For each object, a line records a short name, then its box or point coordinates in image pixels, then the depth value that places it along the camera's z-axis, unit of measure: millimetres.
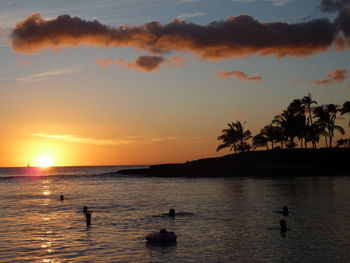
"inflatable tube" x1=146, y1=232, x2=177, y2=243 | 28353
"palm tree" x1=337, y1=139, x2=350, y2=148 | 136375
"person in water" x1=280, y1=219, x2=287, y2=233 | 32781
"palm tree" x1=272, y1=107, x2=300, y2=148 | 128375
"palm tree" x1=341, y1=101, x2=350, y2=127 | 121494
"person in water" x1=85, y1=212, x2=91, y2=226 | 38569
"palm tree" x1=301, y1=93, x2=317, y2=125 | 128125
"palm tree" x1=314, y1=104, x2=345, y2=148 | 127375
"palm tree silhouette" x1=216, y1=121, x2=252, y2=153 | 140750
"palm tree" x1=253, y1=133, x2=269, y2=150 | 148750
